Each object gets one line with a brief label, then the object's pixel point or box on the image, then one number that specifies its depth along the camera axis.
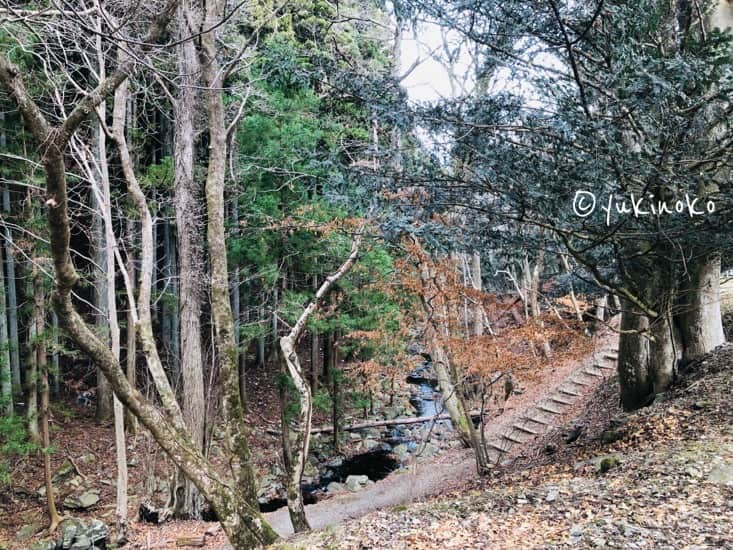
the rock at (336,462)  10.67
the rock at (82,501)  7.53
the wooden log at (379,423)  11.38
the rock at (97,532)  6.19
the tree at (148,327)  2.50
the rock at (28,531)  6.61
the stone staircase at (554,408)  9.30
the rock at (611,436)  5.56
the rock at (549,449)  7.49
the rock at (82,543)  6.10
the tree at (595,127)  3.56
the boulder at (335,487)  9.39
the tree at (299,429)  4.74
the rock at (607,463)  4.49
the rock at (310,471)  10.14
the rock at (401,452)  11.02
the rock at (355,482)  9.27
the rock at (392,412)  13.34
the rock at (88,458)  8.60
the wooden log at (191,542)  6.26
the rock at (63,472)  7.96
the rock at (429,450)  10.68
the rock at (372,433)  12.18
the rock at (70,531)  6.10
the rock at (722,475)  3.50
